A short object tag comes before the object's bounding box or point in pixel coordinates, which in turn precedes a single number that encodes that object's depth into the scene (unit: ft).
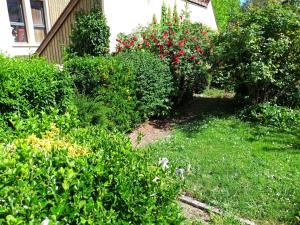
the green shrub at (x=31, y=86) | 13.47
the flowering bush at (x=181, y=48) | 25.76
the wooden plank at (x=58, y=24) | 29.75
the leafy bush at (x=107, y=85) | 20.13
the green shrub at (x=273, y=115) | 22.45
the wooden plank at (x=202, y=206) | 11.97
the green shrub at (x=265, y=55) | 23.03
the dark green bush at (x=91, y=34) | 27.53
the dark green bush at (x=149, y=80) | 22.39
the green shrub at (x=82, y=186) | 6.01
